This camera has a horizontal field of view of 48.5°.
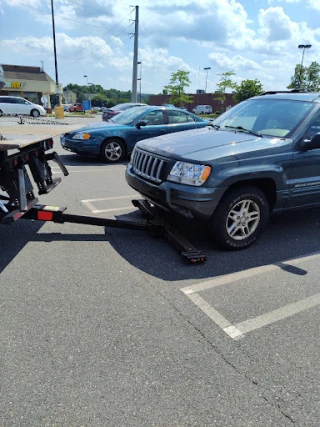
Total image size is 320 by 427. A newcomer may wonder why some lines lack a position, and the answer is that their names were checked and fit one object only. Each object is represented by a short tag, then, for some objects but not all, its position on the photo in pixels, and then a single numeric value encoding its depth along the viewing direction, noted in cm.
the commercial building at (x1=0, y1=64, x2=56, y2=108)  5503
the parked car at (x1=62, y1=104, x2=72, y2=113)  6284
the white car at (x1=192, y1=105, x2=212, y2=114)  6969
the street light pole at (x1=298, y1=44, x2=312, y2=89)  3500
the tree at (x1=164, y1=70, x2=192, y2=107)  5144
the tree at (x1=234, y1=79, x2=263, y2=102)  4666
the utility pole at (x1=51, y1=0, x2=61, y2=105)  3800
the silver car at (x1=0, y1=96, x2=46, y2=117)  2927
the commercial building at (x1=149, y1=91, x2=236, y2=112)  7200
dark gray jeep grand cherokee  384
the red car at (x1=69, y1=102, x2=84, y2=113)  6509
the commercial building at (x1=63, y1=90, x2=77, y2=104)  12750
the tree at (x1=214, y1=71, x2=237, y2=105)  5125
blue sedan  963
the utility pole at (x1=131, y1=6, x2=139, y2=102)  2977
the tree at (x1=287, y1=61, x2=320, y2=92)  4134
